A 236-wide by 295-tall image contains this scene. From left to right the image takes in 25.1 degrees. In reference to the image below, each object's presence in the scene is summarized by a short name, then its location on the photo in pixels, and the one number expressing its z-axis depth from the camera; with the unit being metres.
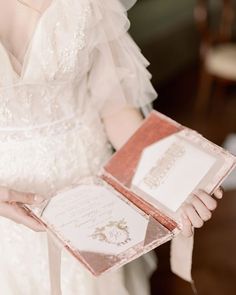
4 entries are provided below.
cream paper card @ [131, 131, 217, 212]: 1.07
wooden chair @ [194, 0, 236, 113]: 3.38
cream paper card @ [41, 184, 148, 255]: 0.97
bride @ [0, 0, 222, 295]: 1.07
